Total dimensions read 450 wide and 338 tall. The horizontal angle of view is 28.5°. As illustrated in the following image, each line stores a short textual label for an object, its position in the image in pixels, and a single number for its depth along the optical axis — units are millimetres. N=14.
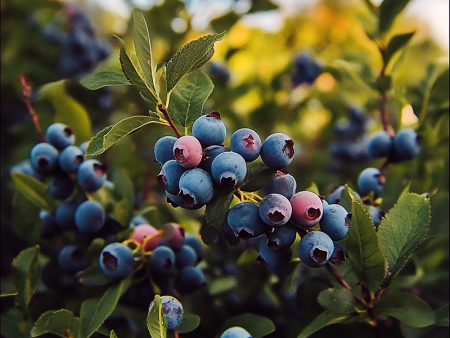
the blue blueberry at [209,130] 412
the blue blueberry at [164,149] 417
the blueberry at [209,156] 412
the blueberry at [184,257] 490
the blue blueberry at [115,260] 454
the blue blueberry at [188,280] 487
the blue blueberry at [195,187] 397
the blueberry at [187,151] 399
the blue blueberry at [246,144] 410
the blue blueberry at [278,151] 409
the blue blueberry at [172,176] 407
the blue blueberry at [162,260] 470
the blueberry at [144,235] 480
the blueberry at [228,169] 396
